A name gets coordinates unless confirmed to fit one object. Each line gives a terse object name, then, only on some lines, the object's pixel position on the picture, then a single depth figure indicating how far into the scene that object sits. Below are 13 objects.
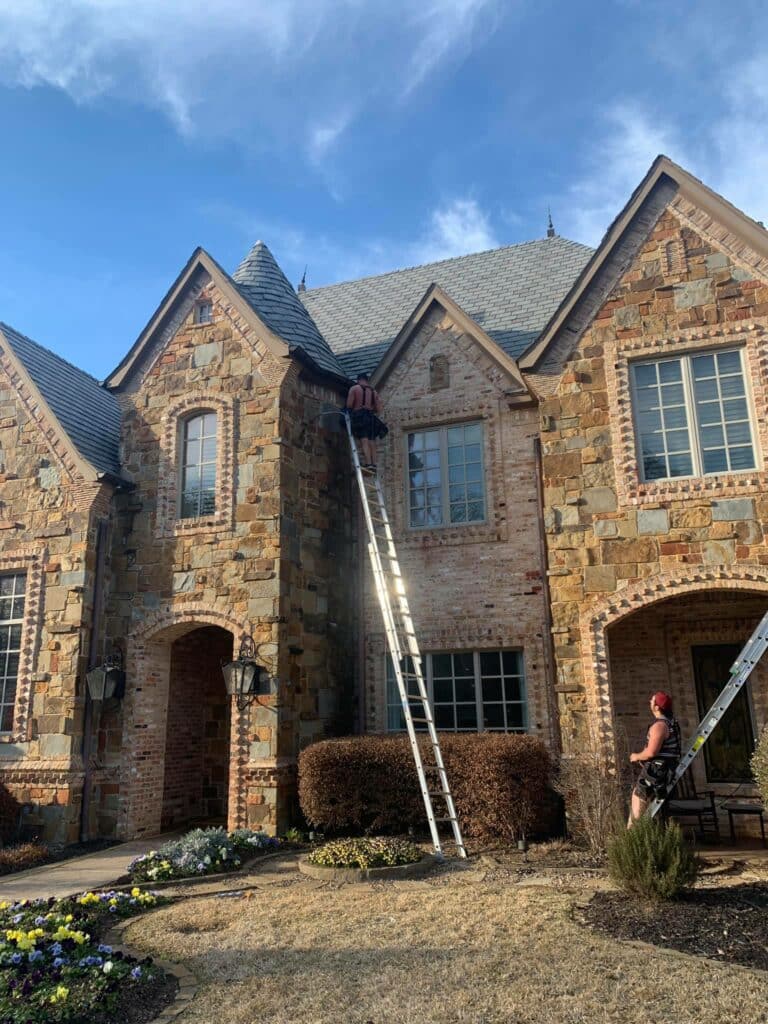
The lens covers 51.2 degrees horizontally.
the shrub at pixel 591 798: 9.10
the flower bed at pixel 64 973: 4.97
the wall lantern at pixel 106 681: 11.99
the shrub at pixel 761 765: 7.25
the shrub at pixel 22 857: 10.20
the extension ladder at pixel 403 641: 10.00
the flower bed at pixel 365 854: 8.61
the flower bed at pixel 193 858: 8.97
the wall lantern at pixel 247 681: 11.25
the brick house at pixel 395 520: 10.61
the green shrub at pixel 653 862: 6.76
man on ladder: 13.23
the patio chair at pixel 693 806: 10.33
